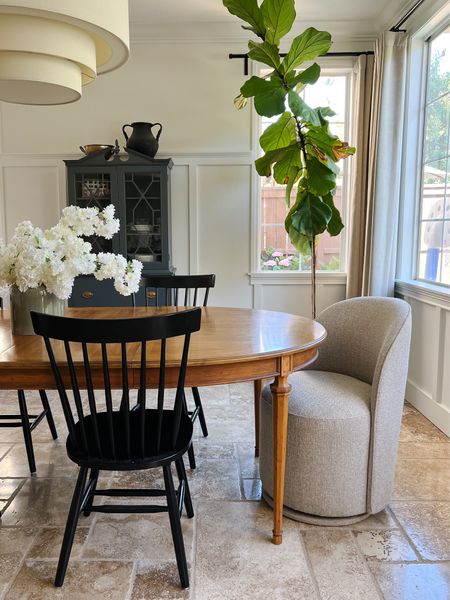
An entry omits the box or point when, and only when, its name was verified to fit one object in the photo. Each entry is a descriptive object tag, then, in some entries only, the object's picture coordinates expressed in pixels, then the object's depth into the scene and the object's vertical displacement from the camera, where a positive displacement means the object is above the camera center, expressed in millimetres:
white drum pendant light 1311 +570
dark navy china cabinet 3854 +264
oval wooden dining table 1661 -415
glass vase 1979 -277
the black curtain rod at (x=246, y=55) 3979 +1471
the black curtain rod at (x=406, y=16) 3154 +1472
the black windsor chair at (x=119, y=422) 1484 -640
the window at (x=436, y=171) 3168 +449
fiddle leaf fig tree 3078 +737
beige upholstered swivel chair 1955 -803
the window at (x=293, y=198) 4203 +249
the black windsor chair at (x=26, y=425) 2408 -931
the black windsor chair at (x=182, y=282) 2797 -253
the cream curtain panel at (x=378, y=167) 3496 +526
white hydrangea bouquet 1883 -86
